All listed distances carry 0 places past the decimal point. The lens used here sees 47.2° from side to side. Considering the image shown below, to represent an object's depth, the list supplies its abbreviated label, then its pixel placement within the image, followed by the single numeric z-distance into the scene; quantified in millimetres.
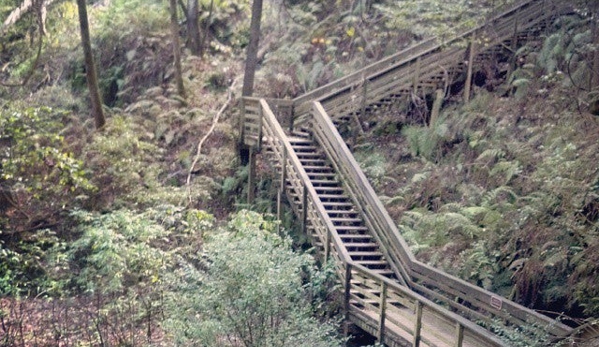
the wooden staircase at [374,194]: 10438
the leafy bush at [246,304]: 9680
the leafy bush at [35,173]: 16016
